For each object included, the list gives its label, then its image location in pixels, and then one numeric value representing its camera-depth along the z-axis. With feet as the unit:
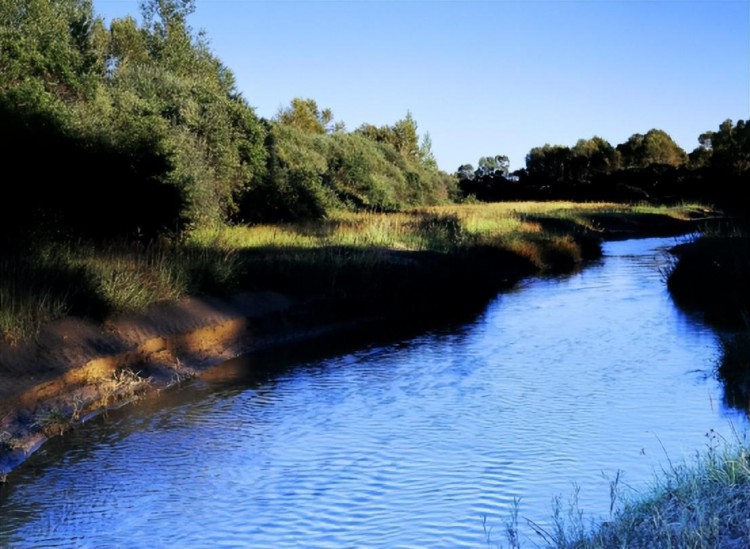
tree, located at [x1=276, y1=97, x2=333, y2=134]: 238.89
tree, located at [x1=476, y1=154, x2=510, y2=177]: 407.44
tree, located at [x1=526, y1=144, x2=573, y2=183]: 335.06
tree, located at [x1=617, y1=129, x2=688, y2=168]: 334.65
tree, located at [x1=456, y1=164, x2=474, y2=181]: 397.47
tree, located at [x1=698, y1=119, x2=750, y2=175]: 237.86
